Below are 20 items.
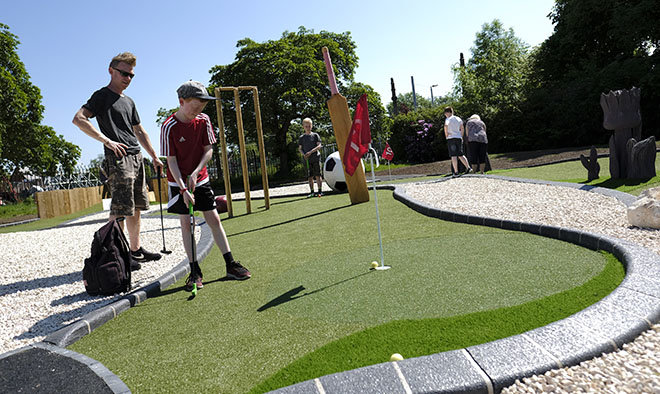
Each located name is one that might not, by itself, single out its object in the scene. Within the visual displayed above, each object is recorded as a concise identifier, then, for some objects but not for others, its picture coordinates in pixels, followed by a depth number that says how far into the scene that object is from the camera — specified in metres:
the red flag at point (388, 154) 12.20
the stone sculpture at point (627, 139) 7.35
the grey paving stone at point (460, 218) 5.80
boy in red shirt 4.03
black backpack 4.12
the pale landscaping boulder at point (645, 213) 4.40
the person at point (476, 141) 13.13
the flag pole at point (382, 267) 3.98
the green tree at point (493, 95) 25.05
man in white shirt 12.52
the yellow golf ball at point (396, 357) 2.16
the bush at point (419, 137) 25.98
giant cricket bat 8.65
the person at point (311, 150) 11.09
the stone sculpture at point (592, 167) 8.37
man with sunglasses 4.68
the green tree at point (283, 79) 25.00
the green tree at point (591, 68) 21.77
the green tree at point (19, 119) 24.42
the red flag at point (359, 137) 4.10
